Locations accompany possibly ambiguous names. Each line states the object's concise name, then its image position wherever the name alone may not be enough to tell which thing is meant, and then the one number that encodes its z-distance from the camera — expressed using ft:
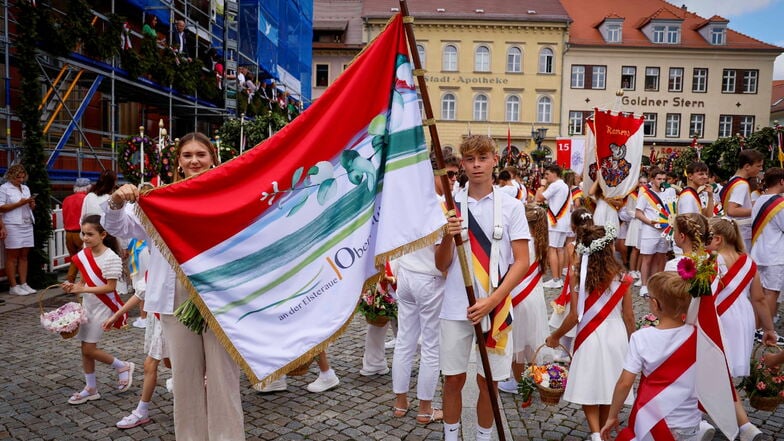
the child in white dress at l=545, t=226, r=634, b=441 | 12.43
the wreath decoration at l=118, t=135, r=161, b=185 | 24.18
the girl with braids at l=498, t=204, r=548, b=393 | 15.46
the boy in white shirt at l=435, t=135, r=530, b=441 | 11.37
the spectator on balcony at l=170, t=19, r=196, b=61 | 50.65
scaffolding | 38.52
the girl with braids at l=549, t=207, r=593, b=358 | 13.66
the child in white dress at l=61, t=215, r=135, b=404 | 15.21
